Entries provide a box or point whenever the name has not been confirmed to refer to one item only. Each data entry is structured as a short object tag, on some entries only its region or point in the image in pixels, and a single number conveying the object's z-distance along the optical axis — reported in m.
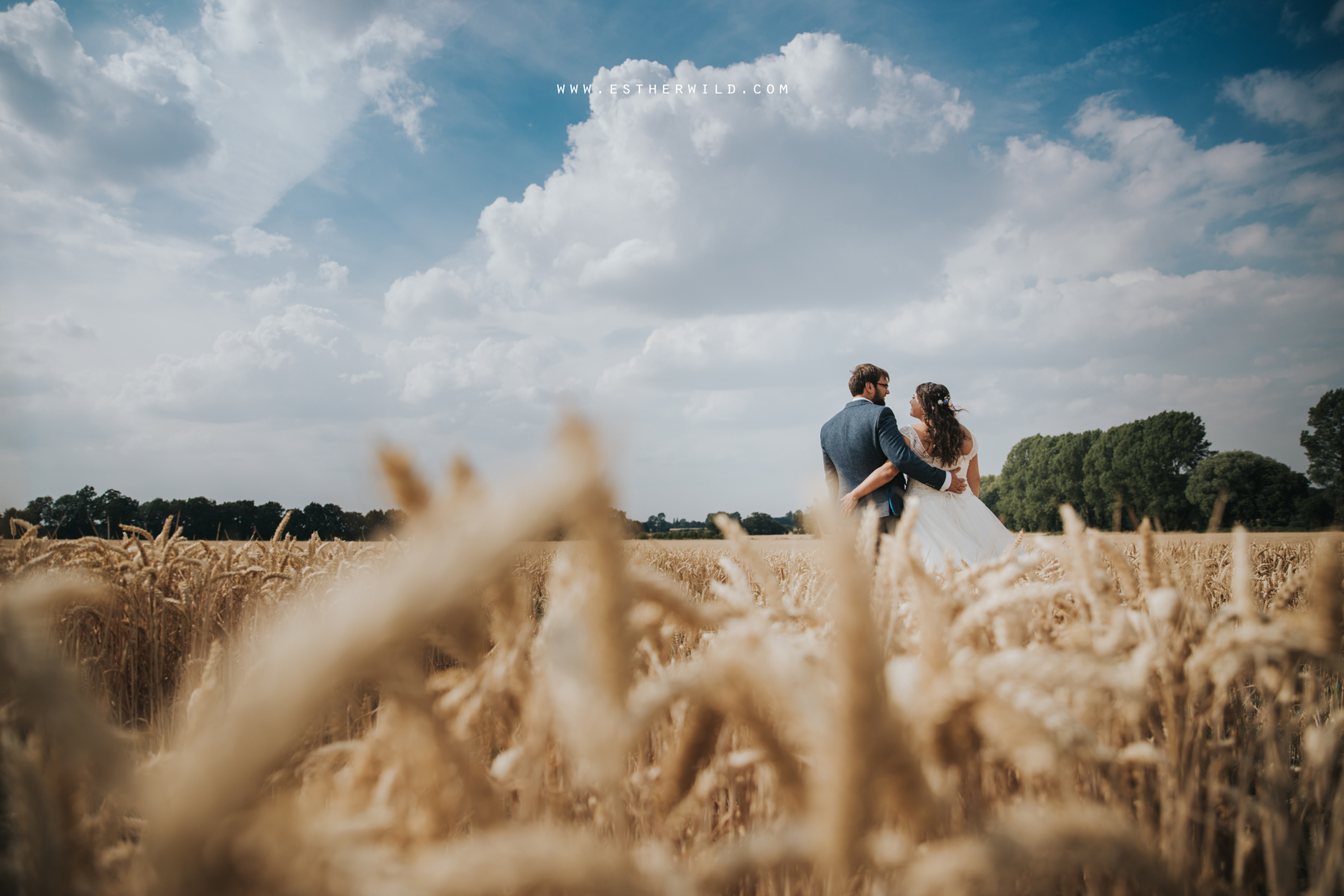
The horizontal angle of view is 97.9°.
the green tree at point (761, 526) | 40.89
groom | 5.58
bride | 5.57
